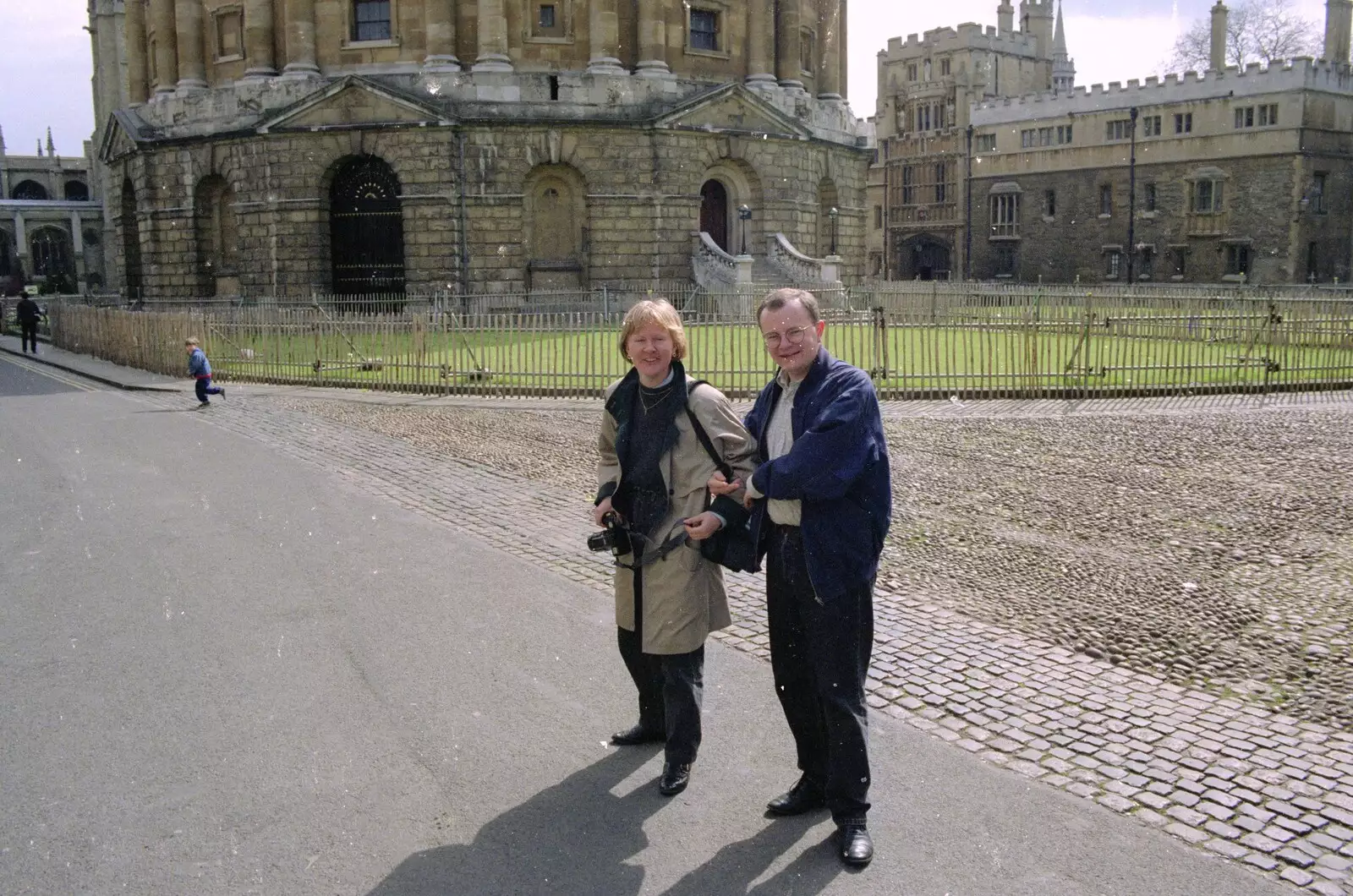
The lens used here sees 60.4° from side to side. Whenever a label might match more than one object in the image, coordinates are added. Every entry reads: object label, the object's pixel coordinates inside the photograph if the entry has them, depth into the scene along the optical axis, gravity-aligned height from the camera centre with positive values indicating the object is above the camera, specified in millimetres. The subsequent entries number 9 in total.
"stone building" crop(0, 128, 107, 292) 74750 +4317
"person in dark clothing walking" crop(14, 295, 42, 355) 30297 -319
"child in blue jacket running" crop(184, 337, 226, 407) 17500 -976
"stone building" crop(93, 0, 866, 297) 34000 +4763
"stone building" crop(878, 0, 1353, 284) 48875 +5546
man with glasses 4219 -827
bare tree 63469 +13676
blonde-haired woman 4734 -807
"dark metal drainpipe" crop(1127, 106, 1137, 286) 50938 +3774
